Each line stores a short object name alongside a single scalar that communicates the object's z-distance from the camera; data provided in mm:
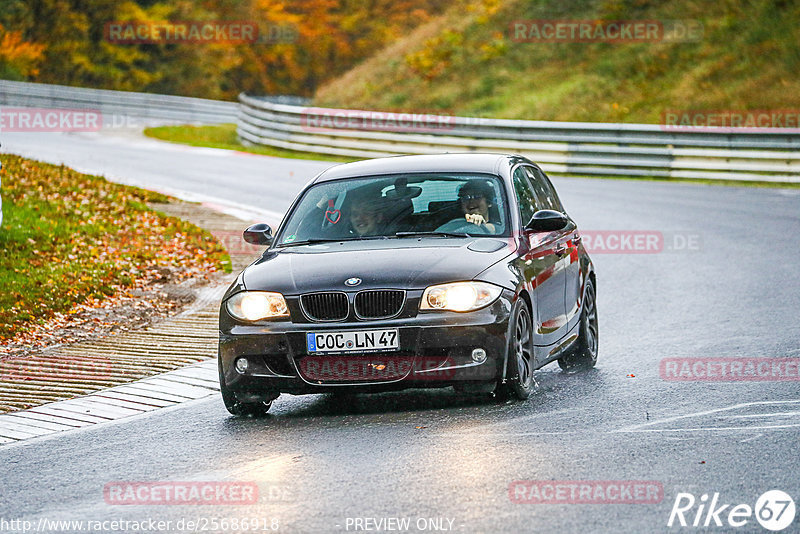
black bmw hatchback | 16797
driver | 19109
